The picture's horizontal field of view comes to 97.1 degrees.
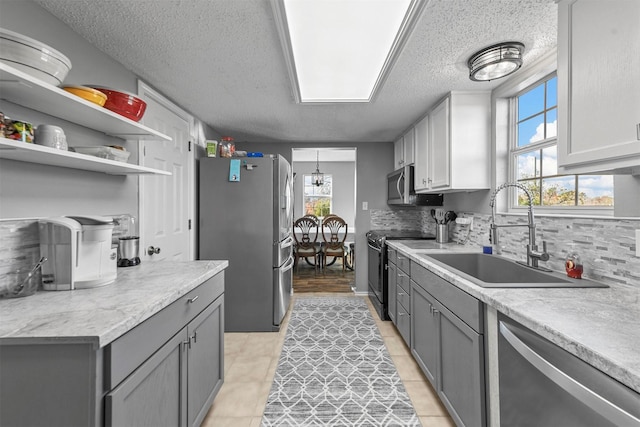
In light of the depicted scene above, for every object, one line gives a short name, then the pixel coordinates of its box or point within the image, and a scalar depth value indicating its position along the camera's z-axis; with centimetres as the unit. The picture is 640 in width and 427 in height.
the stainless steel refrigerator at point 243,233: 278
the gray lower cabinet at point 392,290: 269
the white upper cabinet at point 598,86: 92
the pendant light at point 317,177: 615
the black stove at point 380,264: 302
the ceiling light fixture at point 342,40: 136
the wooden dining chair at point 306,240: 494
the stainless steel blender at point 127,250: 164
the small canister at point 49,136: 110
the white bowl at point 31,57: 95
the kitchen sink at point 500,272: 128
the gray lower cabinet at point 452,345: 126
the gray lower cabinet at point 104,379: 77
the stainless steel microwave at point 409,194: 319
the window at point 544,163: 155
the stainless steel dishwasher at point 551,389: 66
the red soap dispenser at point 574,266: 140
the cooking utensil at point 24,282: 108
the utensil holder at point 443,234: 280
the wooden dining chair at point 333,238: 492
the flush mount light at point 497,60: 158
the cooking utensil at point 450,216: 284
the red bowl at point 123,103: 140
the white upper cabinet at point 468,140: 228
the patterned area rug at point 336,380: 163
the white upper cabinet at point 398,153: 358
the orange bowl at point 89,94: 120
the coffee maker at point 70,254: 116
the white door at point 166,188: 206
